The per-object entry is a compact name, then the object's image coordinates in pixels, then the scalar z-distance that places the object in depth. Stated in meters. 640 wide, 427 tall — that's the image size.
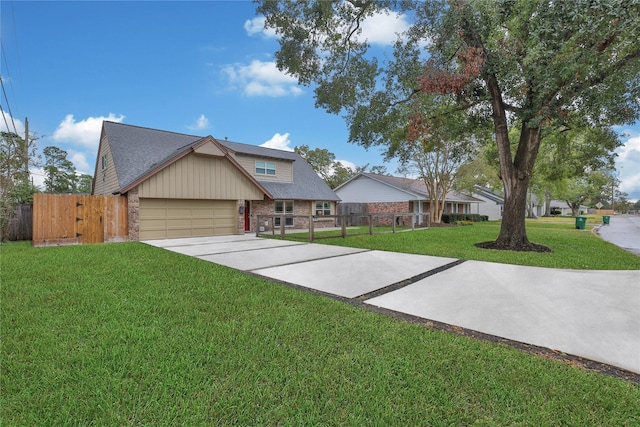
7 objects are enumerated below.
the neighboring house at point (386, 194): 23.08
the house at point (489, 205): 36.30
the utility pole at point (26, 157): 12.33
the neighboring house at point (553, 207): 44.31
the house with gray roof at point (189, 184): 11.72
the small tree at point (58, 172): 32.84
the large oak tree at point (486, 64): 6.53
